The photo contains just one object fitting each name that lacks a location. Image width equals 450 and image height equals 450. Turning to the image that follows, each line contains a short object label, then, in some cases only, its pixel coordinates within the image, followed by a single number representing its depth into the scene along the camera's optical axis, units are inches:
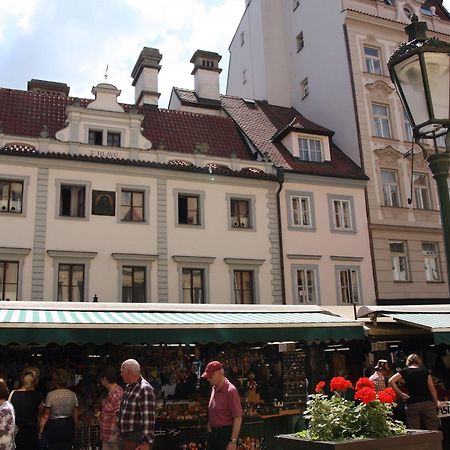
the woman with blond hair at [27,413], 254.8
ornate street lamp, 181.5
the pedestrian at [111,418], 253.8
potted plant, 167.6
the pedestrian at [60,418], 281.9
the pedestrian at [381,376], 384.8
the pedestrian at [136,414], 213.6
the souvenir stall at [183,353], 352.2
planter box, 161.3
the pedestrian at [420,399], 313.0
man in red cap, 233.6
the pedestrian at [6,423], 211.8
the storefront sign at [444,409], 364.5
